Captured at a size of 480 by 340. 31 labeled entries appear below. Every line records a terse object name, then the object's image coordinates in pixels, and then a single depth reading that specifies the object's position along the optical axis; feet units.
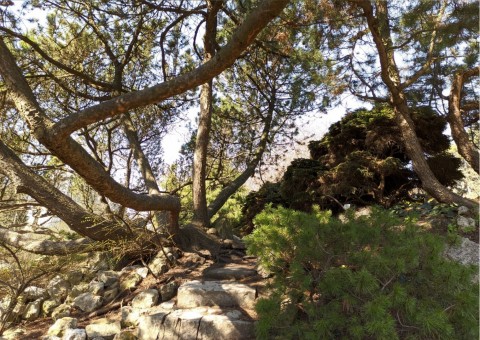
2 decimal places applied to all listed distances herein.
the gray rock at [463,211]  15.38
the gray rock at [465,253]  13.15
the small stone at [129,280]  14.40
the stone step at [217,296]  12.25
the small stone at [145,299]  12.70
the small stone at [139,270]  14.89
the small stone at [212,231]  18.85
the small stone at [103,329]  11.31
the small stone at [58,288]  14.74
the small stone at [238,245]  18.40
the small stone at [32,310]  13.83
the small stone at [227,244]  18.25
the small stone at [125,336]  10.89
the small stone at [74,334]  11.01
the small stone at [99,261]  16.46
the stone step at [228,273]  14.58
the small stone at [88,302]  13.47
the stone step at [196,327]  10.50
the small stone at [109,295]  13.93
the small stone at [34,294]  14.44
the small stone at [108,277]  14.70
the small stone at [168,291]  13.21
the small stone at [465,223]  14.60
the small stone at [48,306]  14.10
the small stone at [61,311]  13.42
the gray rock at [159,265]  14.98
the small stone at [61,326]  11.75
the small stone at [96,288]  14.14
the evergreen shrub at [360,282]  7.74
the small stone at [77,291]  14.57
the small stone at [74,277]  15.57
